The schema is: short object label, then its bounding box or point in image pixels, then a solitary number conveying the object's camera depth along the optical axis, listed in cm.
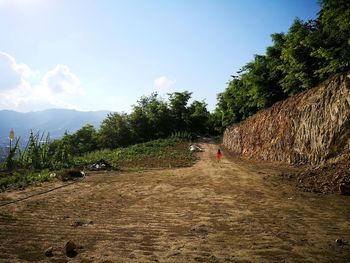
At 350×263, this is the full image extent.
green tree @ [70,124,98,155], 6304
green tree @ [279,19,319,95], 1991
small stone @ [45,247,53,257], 549
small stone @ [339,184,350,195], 1075
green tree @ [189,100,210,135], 6819
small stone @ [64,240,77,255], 556
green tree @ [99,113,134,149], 6169
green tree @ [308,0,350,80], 1512
